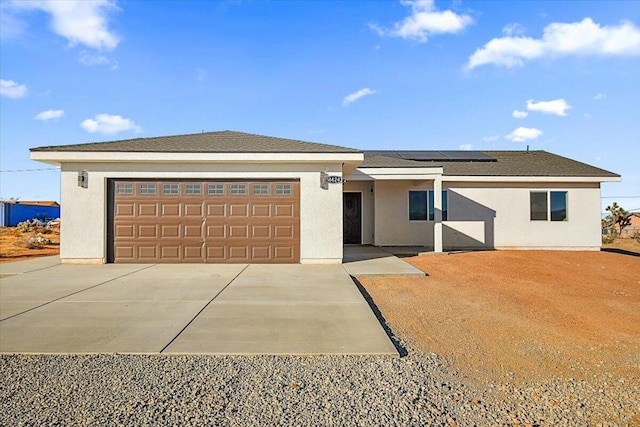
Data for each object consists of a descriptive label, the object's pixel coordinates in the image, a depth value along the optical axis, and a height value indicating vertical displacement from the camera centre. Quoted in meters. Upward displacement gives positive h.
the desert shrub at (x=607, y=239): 20.16 -1.20
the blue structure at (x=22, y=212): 32.53 +0.37
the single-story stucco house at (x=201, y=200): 10.45 +0.48
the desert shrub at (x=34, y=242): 17.94 -1.30
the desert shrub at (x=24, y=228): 25.45 -0.82
